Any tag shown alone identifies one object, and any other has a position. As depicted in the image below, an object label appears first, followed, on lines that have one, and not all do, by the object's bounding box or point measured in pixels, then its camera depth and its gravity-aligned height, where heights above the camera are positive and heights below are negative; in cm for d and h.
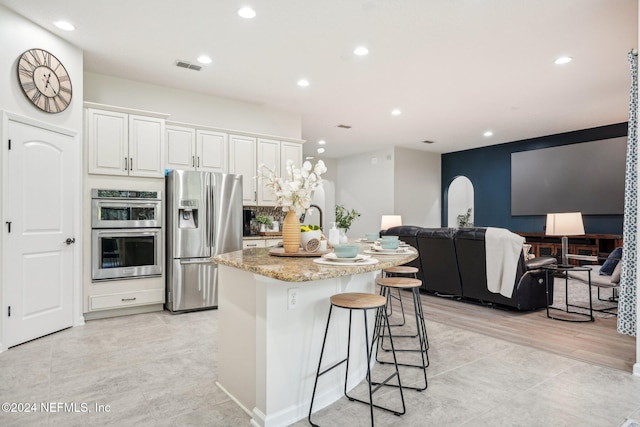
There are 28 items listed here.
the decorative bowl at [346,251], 209 -20
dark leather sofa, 432 -67
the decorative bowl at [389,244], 279 -21
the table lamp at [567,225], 460 -12
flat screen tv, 693 +74
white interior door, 324 -16
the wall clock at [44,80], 337 +126
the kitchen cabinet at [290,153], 578 +97
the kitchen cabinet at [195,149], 482 +87
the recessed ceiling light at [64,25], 342 +174
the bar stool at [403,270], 319 -47
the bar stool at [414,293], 276 -59
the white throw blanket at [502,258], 421 -49
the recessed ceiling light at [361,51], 389 +173
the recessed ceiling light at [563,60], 412 +173
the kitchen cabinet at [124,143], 414 +82
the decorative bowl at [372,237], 368 -21
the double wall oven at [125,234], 412 -22
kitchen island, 194 -67
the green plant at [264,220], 546 -7
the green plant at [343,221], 702 -11
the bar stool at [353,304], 197 -47
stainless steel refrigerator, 443 -21
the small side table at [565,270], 402 -75
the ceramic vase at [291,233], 251 -12
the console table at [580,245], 671 -55
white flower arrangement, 242 +18
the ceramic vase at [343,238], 286 -18
